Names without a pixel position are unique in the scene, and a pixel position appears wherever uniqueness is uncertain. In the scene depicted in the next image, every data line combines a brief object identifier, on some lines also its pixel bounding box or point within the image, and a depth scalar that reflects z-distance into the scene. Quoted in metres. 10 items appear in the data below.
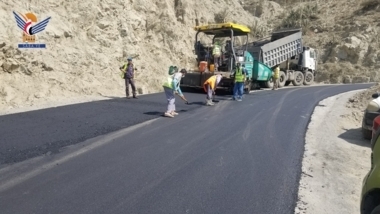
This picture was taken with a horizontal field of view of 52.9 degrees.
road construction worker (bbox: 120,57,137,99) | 14.34
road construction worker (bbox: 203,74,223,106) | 12.95
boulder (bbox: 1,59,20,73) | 13.40
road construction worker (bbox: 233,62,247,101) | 14.55
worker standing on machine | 18.00
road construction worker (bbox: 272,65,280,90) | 21.19
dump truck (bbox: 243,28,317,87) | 20.11
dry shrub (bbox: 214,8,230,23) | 28.74
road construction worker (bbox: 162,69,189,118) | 10.39
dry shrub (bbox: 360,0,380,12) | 35.88
